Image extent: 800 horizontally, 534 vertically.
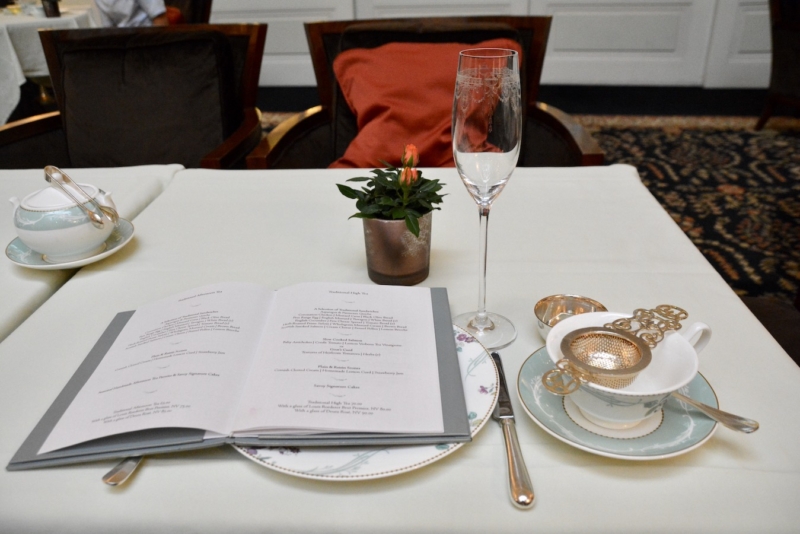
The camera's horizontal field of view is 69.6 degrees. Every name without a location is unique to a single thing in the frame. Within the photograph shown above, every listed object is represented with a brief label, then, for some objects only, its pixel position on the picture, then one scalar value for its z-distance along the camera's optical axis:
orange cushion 1.31
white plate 0.39
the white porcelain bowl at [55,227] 0.66
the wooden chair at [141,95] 1.50
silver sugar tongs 0.67
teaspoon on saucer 0.39
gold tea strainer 0.41
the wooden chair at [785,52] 2.43
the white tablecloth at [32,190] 0.63
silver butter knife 0.38
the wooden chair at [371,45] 1.42
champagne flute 0.51
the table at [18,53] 2.28
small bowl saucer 0.68
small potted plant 0.62
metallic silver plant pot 0.62
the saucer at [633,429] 0.40
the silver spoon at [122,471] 0.40
